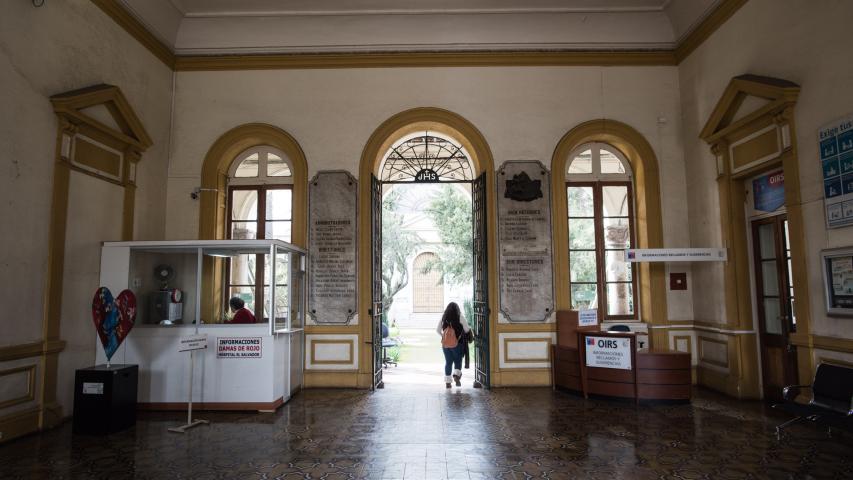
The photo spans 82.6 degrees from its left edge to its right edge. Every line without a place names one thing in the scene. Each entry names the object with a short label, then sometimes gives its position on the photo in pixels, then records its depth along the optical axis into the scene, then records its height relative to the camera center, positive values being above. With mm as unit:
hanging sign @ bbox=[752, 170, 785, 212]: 5953 +1183
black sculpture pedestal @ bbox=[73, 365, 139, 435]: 5082 -1142
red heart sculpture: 5321 -289
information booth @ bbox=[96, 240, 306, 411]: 6004 -728
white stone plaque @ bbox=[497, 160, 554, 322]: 7383 +709
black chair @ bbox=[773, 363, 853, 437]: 4348 -1110
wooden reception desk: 6125 -1153
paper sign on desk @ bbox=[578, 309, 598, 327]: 6680 -417
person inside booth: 6453 -340
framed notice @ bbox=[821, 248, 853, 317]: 4809 +35
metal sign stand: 5223 -630
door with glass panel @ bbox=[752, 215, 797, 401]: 6031 -229
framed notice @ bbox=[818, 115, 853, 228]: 4766 +1145
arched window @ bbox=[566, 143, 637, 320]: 7688 +895
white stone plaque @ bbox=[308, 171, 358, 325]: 7379 +634
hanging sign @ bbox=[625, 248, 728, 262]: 6527 +423
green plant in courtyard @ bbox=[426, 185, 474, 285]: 18000 +2177
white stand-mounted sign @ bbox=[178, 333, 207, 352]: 5353 -584
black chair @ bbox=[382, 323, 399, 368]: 9703 -1125
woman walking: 7301 -716
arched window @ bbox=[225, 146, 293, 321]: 7852 +1541
